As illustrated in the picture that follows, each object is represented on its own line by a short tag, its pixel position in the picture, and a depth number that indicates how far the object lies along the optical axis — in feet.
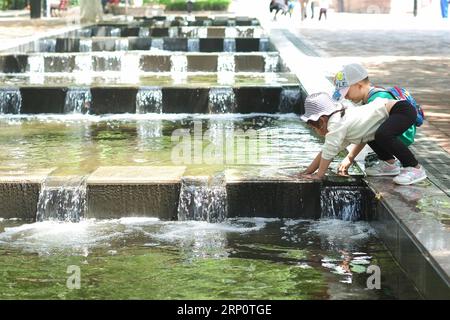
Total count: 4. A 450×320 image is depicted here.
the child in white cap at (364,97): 35.68
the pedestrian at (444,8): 196.83
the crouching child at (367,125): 35.49
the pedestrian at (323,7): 186.63
